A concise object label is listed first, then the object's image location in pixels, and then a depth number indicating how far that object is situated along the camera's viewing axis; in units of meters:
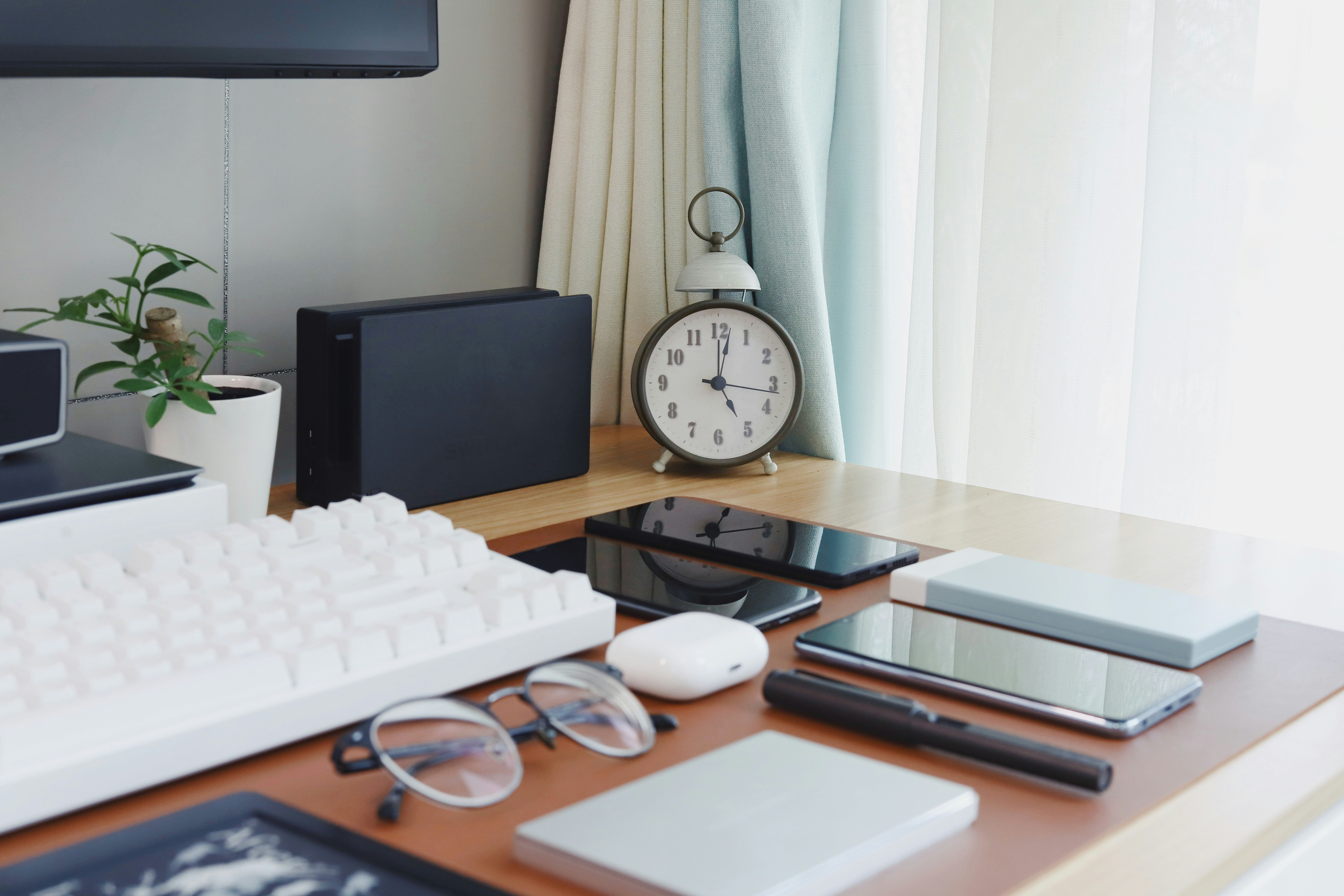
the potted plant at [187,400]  0.91
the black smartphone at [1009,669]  0.60
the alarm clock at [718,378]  1.20
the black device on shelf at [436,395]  1.01
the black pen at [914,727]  0.53
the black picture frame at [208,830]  0.44
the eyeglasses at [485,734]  0.50
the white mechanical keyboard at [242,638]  0.49
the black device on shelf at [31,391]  0.75
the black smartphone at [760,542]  0.84
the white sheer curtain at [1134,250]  1.14
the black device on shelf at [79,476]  0.73
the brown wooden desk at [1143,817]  0.47
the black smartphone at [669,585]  0.74
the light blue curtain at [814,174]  1.28
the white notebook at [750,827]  0.43
